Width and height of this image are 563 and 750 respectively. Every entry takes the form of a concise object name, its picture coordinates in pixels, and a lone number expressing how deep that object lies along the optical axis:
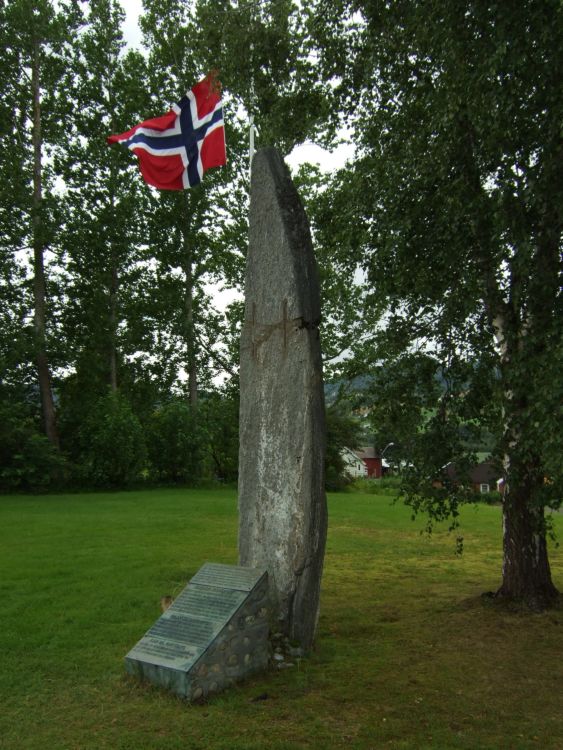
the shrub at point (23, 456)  22.25
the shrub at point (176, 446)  25.92
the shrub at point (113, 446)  23.61
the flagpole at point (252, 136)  11.41
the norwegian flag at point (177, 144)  12.30
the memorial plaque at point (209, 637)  5.16
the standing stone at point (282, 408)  6.03
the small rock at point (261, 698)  5.14
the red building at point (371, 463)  59.66
